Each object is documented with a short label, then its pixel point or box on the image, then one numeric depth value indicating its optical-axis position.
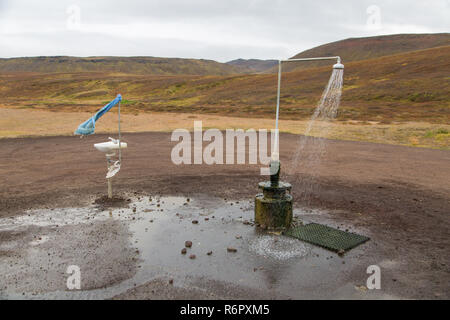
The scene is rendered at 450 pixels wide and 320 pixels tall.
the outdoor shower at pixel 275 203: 7.63
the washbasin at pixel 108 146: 9.32
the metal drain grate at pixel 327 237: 6.89
